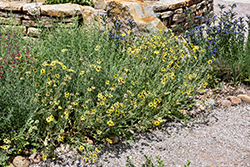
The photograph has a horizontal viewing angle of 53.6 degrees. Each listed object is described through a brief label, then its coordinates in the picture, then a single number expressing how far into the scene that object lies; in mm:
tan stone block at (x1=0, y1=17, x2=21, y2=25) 4766
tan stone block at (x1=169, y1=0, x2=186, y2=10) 5994
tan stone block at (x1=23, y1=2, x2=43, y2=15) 5037
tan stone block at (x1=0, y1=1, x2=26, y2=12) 5214
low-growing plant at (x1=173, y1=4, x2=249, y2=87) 4195
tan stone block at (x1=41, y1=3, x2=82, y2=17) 5117
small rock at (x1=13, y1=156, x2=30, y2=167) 2463
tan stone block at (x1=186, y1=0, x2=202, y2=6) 6480
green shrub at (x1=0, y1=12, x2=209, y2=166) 2559
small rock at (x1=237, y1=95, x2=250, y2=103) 3883
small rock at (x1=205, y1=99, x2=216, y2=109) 3789
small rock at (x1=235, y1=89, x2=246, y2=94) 4121
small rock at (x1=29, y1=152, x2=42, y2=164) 2547
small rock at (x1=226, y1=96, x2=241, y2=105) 3852
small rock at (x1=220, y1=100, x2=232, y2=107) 3802
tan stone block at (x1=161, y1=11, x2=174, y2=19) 5933
